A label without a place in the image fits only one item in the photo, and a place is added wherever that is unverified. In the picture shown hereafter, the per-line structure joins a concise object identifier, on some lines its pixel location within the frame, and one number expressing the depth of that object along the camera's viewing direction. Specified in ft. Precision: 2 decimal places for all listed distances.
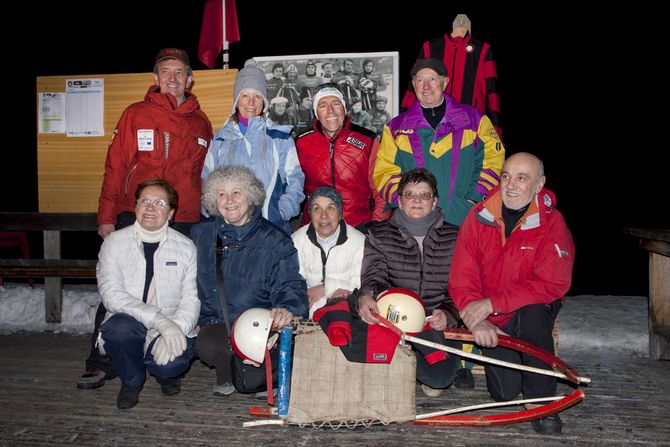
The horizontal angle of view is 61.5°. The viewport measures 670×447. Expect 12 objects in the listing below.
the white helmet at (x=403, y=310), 10.60
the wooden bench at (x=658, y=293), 14.96
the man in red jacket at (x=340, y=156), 14.12
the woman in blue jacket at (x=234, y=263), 11.89
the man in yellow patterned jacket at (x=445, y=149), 13.38
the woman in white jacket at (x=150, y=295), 11.48
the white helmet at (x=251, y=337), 10.68
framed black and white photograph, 17.10
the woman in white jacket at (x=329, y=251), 12.66
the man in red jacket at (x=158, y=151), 13.80
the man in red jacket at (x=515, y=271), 10.66
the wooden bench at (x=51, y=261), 17.92
